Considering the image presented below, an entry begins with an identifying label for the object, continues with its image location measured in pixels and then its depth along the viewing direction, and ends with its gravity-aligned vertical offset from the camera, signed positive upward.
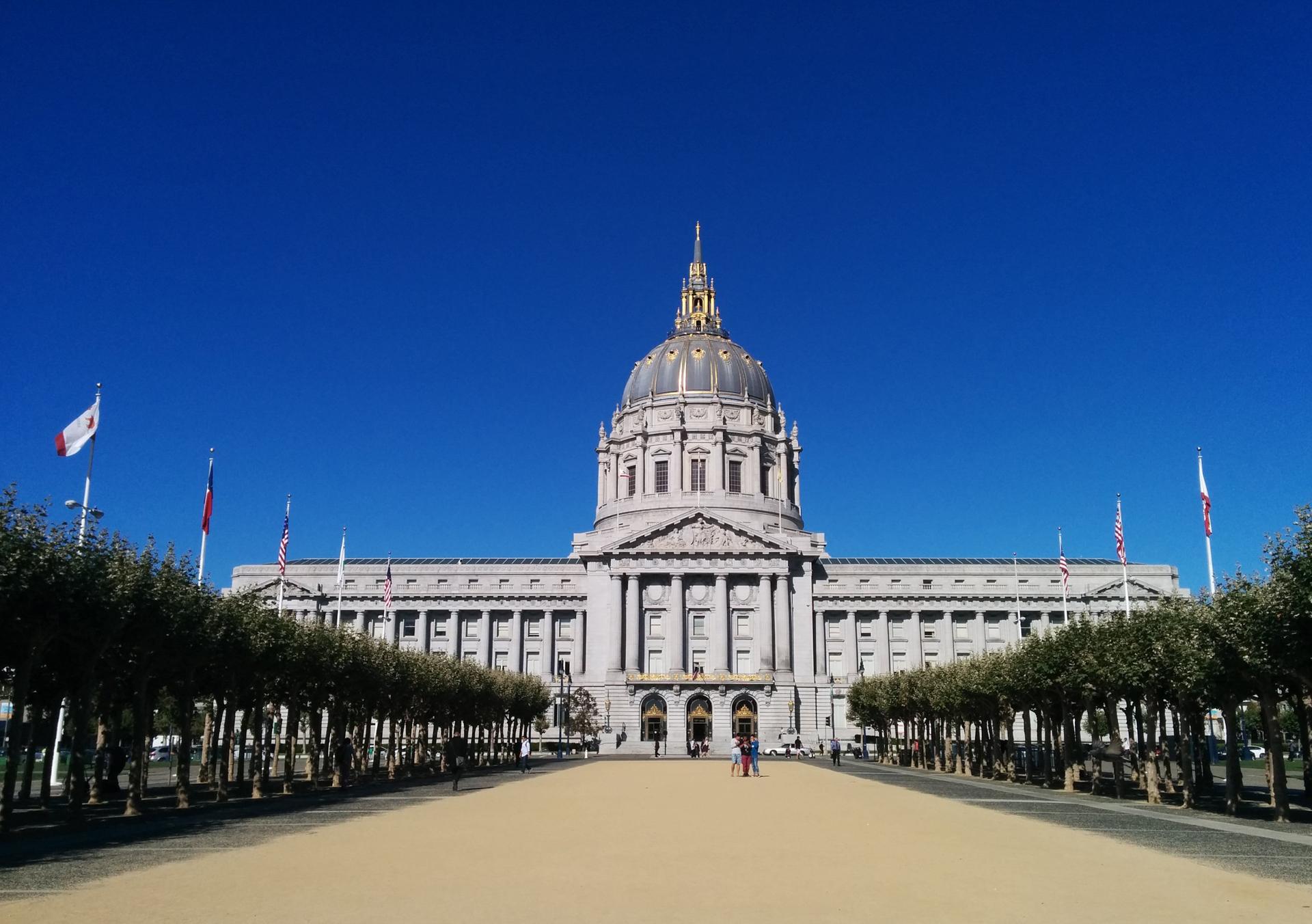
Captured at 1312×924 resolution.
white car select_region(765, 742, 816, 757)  105.44 -3.12
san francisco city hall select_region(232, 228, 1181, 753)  122.06 +14.05
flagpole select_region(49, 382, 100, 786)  36.08 +5.15
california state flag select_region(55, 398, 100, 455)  42.16 +10.21
